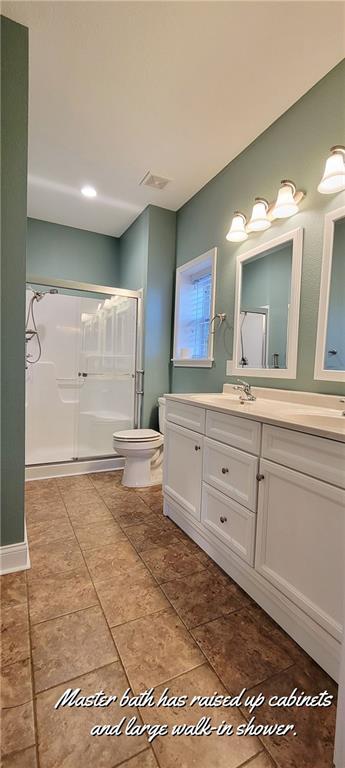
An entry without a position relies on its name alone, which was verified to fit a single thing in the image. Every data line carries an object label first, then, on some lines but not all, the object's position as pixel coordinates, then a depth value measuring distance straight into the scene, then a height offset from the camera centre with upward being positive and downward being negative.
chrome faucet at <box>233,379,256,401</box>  1.83 -0.16
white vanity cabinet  0.96 -0.58
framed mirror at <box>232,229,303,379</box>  1.70 +0.34
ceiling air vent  2.44 +1.43
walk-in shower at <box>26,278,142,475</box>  3.01 -0.13
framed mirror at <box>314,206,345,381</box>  1.47 +0.30
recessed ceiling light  2.67 +1.45
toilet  2.43 -0.77
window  2.51 +0.45
